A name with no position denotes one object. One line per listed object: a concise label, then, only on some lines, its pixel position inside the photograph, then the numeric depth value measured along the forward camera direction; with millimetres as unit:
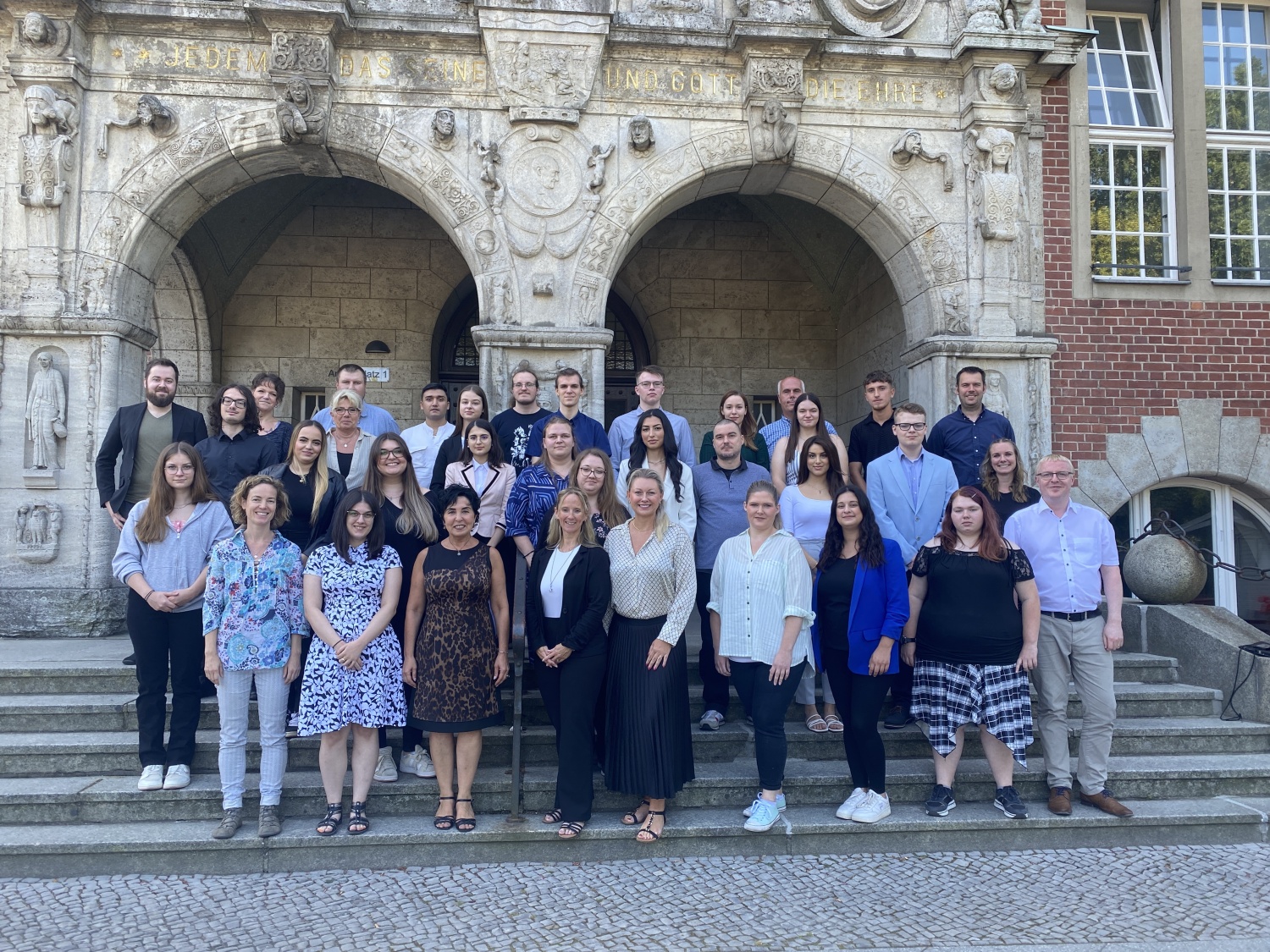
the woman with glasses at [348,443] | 5281
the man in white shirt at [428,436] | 5848
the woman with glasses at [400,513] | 4730
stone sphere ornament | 6977
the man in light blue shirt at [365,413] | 5684
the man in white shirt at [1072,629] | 4926
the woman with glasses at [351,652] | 4379
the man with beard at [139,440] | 5555
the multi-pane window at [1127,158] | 8797
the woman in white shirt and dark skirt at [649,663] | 4480
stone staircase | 4371
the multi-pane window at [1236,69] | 9055
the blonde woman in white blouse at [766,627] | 4578
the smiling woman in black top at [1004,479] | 5391
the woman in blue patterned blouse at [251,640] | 4379
